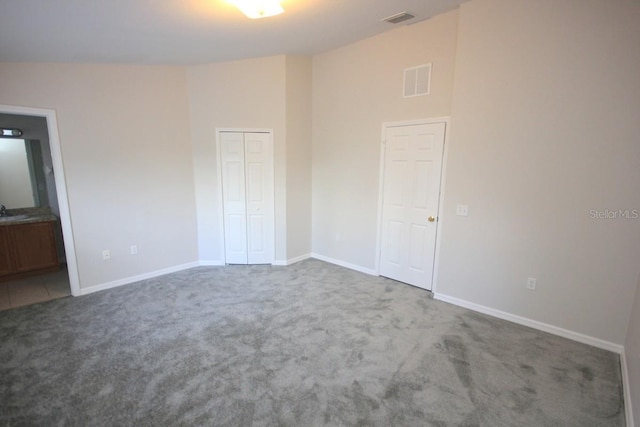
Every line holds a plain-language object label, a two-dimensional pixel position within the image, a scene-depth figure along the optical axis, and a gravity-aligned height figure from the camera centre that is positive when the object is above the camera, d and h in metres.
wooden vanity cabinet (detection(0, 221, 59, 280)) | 4.01 -1.10
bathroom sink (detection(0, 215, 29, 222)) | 4.03 -0.67
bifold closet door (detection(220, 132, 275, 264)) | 4.42 -0.37
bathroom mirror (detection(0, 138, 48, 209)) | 4.28 -0.09
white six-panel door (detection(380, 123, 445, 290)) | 3.56 -0.32
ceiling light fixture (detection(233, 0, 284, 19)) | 2.27 +1.25
